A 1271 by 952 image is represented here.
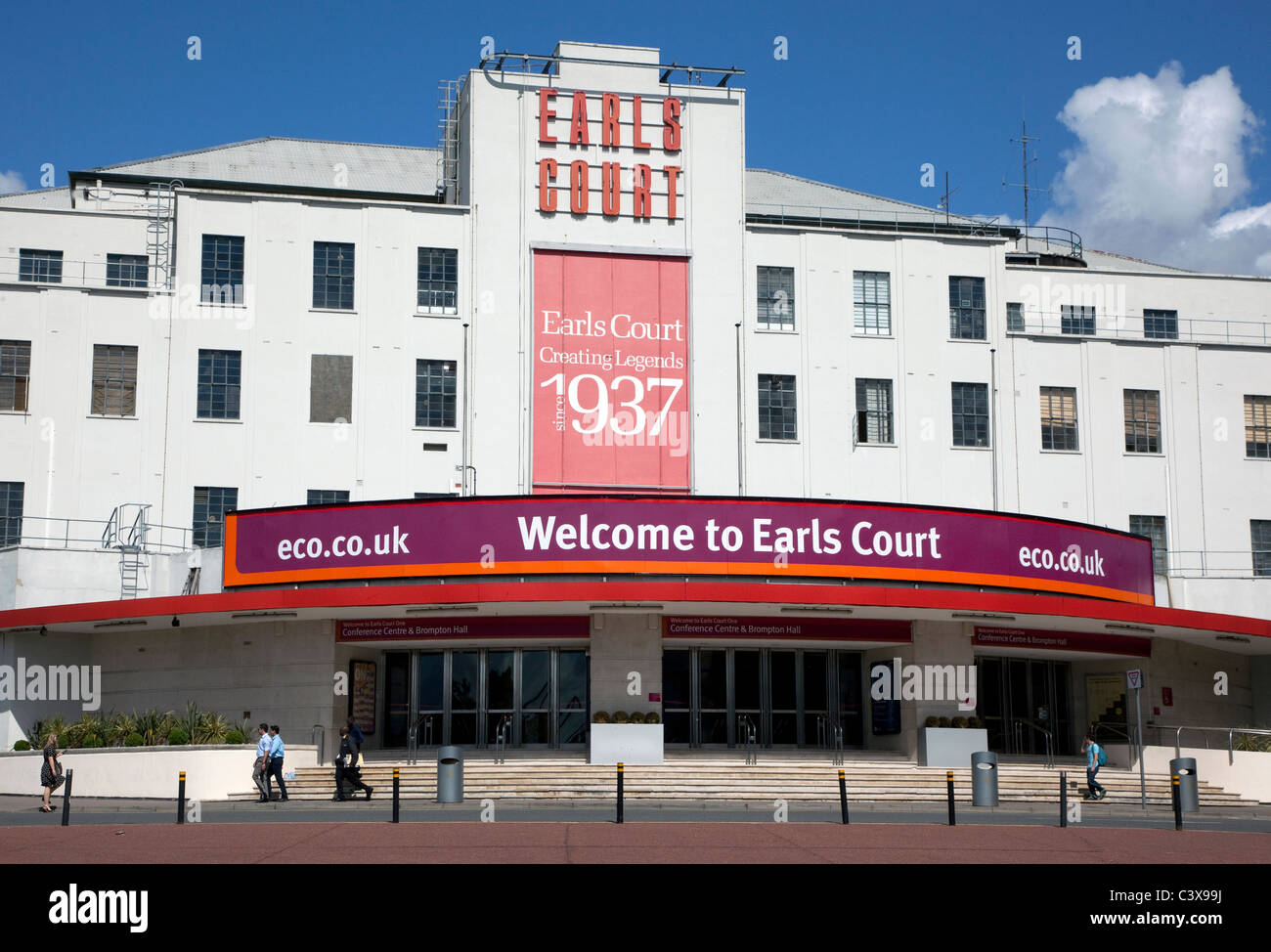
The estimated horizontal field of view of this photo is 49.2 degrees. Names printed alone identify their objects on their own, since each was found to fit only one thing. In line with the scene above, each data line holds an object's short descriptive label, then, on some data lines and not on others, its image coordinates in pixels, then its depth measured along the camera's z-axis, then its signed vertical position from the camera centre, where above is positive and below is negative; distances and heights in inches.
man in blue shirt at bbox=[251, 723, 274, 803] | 1120.8 -93.8
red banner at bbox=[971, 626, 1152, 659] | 1392.7 +7.4
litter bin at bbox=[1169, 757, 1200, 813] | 1087.0 -108.0
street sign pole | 1094.7 -26.3
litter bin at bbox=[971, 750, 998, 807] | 1072.2 -101.0
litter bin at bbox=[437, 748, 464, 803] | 1045.8 -95.8
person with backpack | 1181.7 -98.5
